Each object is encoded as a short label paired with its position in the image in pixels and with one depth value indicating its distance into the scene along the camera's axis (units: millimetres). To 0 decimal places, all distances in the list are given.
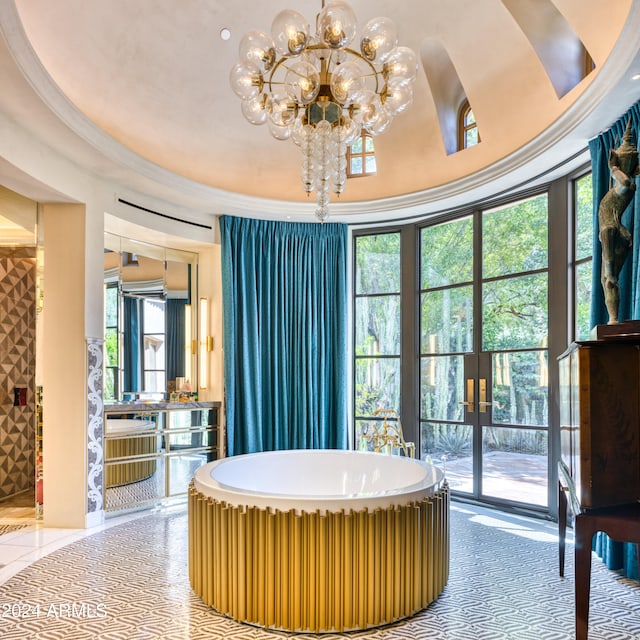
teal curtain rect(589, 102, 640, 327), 3072
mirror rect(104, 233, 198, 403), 4832
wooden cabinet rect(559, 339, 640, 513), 2160
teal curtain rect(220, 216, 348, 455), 5324
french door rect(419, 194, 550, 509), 4469
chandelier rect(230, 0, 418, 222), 2498
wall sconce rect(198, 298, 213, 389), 5496
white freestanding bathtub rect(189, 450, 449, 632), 2449
